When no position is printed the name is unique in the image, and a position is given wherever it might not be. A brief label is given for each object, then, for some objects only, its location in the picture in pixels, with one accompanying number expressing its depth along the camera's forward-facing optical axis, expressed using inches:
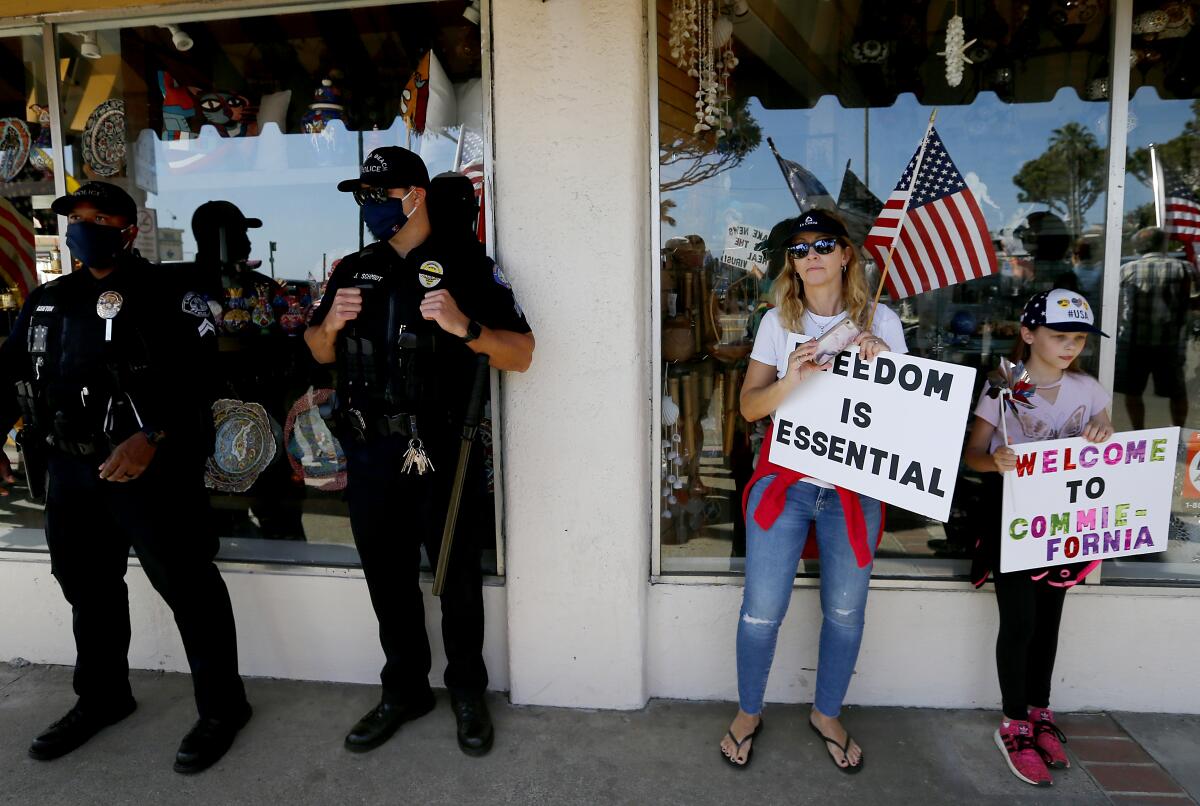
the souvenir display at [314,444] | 157.2
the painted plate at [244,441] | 158.6
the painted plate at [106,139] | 158.9
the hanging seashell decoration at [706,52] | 130.0
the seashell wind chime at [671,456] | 137.2
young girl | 107.7
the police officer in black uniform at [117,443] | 115.0
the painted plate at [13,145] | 164.4
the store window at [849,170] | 136.3
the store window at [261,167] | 150.4
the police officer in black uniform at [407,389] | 112.7
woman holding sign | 106.6
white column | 119.0
